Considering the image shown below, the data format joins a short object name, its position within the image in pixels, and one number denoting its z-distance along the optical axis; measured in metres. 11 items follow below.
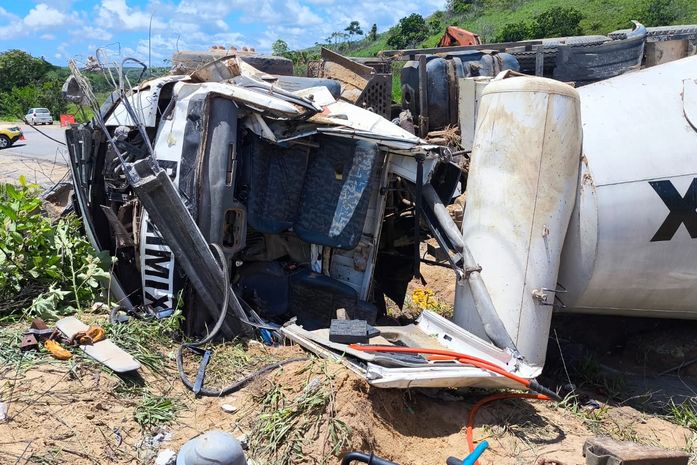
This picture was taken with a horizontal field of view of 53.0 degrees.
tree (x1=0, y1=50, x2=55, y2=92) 43.56
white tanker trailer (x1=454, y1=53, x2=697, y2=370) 4.59
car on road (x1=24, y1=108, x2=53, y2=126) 30.98
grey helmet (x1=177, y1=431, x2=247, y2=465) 3.05
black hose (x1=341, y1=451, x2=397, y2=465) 3.38
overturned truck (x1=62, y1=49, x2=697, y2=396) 4.59
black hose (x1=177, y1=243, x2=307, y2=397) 4.14
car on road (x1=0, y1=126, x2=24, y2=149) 20.59
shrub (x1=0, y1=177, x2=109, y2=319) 4.96
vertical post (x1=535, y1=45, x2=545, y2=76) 10.30
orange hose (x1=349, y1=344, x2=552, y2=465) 4.13
